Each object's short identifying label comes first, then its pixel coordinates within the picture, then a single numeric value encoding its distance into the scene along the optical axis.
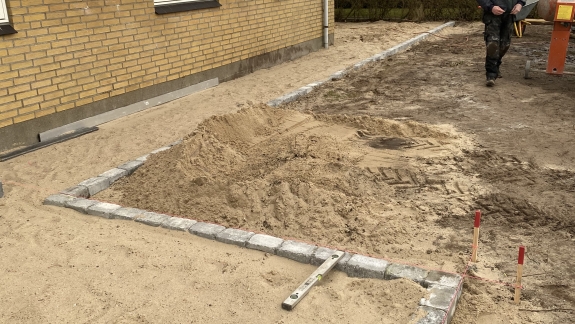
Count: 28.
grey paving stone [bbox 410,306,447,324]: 3.26
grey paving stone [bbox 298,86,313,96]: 9.21
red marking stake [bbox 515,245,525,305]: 3.34
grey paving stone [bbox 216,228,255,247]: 4.32
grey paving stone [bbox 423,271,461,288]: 3.63
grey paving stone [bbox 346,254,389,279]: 3.82
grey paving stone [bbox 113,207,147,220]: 4.80
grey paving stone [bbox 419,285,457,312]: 3.40
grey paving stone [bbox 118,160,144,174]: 5.92
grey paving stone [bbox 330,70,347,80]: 10.37
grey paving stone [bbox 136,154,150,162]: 6.14
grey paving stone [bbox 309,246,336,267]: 4.02
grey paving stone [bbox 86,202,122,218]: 4.86
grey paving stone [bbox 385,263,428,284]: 3.72
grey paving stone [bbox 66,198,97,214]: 4.97
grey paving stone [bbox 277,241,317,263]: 4.07
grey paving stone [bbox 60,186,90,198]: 5.30
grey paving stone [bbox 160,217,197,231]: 4.56
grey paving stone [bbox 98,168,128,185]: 5.72
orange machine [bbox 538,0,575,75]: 8.95
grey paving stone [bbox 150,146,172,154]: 6.16
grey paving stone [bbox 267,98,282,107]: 8.42
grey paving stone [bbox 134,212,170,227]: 4.67
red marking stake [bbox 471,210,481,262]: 3.79
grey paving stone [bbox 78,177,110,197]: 5.48
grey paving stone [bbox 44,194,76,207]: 5.11
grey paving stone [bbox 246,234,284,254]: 4.21
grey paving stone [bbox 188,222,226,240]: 4.44
